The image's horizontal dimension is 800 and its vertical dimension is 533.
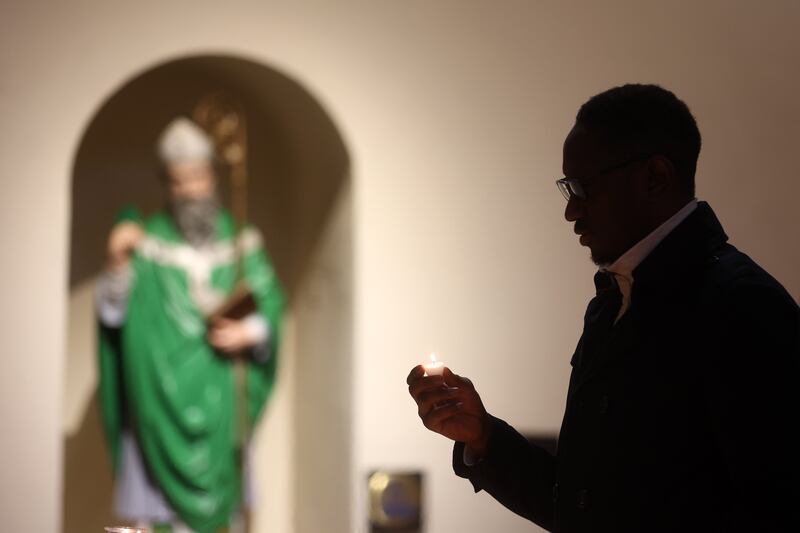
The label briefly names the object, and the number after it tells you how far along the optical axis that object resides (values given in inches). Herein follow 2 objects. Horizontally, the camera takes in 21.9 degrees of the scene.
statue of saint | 220.6
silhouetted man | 140.5
